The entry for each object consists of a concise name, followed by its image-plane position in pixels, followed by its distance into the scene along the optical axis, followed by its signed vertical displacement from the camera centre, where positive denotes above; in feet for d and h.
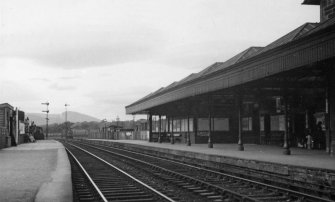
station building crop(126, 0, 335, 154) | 46.83 +5.15
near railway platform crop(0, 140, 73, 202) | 31.01 -5.20
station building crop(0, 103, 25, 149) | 110.50 -0.38
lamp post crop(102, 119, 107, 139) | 265.73 -5.08
